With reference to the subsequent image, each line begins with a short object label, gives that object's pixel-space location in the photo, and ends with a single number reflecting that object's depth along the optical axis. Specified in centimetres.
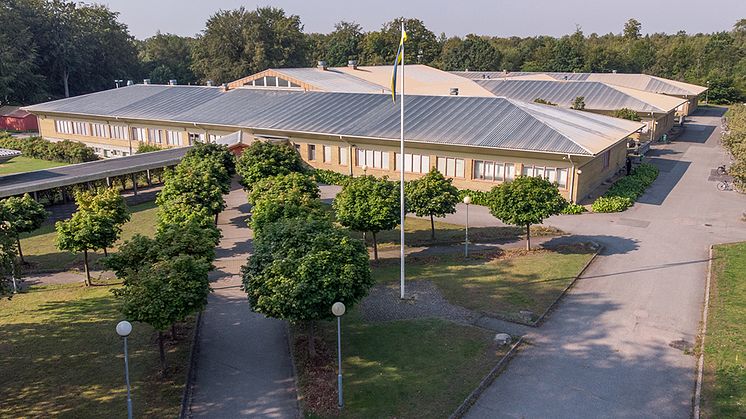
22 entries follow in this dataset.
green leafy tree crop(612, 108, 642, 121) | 5253
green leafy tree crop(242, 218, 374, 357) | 1479
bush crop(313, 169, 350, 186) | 3969
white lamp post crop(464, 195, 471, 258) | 2439
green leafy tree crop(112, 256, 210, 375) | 1463
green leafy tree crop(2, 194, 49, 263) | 2289
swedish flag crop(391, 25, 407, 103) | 1820
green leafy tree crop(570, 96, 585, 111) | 5671
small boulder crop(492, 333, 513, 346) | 1705
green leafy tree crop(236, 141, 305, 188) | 3010
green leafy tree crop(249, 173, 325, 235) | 2090
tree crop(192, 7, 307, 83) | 8838
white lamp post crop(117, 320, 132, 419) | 1237
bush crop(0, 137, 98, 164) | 4894
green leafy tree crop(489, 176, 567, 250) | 2425
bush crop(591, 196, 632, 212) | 3186
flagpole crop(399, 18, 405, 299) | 2001
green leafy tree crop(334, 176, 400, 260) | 2300
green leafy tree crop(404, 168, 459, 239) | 2578
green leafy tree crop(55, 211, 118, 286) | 2123
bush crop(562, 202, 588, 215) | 3177
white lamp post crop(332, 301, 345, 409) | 1384
